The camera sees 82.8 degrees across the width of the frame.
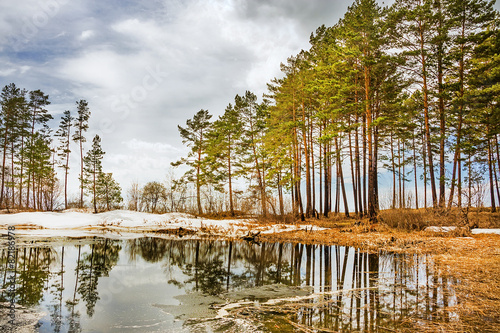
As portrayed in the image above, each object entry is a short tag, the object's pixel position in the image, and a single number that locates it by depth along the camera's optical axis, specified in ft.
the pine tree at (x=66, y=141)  123.95
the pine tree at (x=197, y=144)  112.27
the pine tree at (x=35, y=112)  116.67
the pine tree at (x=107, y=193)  127.75
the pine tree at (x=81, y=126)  122.83
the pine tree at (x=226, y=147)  106.01
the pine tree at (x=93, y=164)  123.95
